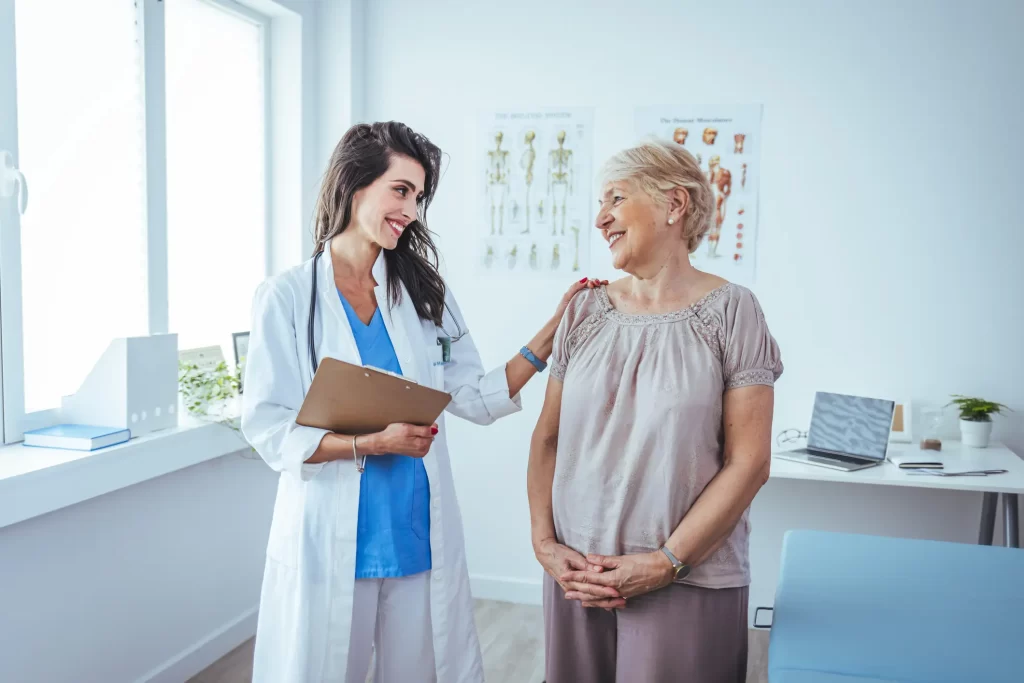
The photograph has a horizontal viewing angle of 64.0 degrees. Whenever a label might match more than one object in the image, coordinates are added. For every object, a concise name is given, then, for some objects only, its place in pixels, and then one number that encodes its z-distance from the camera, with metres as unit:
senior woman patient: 1.37
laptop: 2.66
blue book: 2.14
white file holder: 2.28
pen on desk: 2.45
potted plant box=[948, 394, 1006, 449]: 2.73
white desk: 2.39
